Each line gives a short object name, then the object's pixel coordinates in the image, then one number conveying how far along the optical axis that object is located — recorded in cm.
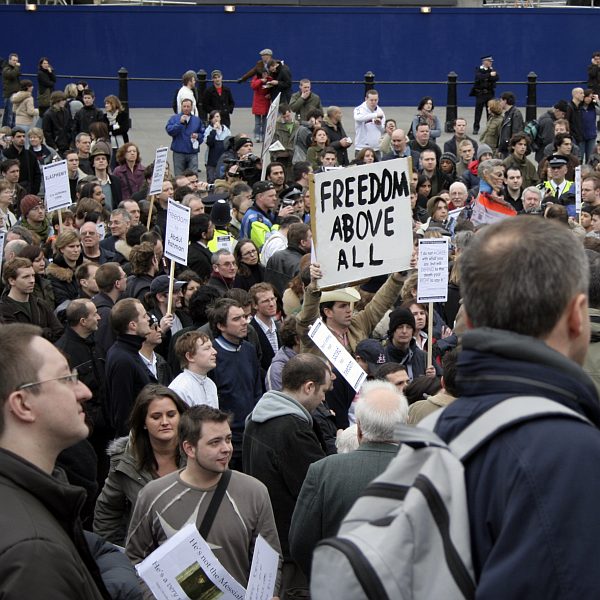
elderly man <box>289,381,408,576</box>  470
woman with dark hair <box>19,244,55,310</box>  917
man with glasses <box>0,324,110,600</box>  250
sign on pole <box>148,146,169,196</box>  1262
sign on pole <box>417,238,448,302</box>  841
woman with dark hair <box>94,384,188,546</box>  563
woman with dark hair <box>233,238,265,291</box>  1001
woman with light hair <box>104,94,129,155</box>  1991
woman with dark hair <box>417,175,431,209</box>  1464
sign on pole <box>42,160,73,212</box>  1180
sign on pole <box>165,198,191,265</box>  945
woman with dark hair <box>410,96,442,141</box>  1953
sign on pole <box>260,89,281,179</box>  1488
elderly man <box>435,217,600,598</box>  196
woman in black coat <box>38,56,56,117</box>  2406
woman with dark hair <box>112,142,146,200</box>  1527
